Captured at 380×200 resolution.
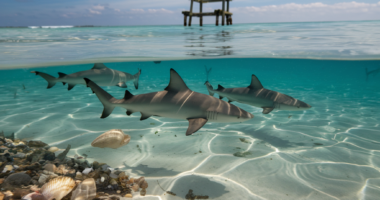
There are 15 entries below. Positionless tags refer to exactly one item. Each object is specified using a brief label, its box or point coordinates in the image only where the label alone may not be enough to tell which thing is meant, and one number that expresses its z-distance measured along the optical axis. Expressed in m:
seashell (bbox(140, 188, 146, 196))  3.30
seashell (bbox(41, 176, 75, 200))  2.78
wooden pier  32.56
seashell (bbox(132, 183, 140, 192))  3.38
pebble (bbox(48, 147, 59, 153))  4.88
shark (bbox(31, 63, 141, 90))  6.32
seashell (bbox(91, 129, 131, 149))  4.74
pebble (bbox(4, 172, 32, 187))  3.06
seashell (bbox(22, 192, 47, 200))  2.75
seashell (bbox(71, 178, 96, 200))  2.85
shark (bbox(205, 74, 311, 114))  6.15
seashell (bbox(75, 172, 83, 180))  3.41
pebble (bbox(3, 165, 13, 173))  3.40
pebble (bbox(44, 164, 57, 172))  3.49
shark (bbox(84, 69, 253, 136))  3.58
